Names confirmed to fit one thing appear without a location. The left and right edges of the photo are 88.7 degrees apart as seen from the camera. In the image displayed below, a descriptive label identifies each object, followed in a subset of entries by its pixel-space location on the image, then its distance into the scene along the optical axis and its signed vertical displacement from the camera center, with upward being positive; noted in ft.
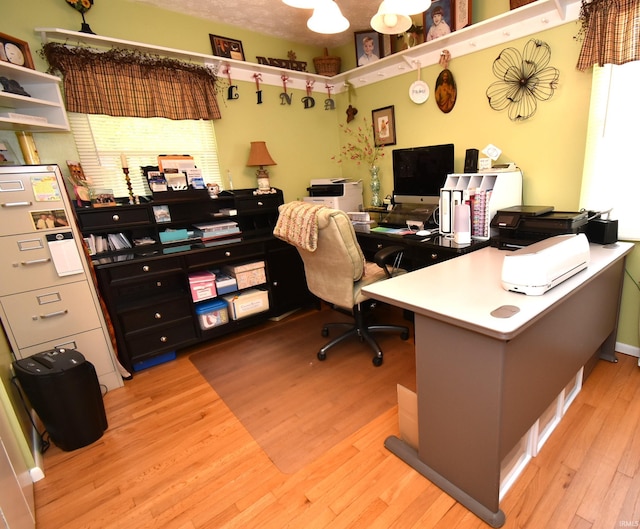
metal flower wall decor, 6.85 +1.66
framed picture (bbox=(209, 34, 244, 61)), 9.20 +3.96
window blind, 7.89 +1.41
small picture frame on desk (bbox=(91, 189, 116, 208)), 7.39 +0.14
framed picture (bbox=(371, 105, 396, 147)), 10.11 +1.46
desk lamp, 9.79 +0.82
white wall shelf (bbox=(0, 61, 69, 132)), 6.20 +2.11
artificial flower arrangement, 10.96 +0.98
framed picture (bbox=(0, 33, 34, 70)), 6.12 +3.01
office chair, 6.30 -1.60
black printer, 5.72 -1.19
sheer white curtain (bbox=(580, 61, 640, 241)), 5.79 +0.02
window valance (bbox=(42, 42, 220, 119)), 7.25 +2.77
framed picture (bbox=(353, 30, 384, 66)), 9.78 +3.77
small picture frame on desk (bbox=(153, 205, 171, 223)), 8.21 -0.38
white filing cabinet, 5.87 -1.08
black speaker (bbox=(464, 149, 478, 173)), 7.84 +0.08
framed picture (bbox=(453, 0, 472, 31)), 7.42 +3.37
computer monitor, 8.18 -0.06
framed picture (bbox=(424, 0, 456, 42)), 7.77 +3.49
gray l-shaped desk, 3.53 -2.38
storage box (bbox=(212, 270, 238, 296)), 8.71 -2.42
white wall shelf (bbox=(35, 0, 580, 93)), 6.55 +2.98
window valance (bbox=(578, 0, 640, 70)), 5.47 +1.96
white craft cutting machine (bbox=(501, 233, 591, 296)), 3.78 -1.28
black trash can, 5.33 -3.01
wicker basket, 10.69 +3.66
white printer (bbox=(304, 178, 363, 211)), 10.43 -0.45
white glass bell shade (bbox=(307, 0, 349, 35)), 5.07 +2.45
